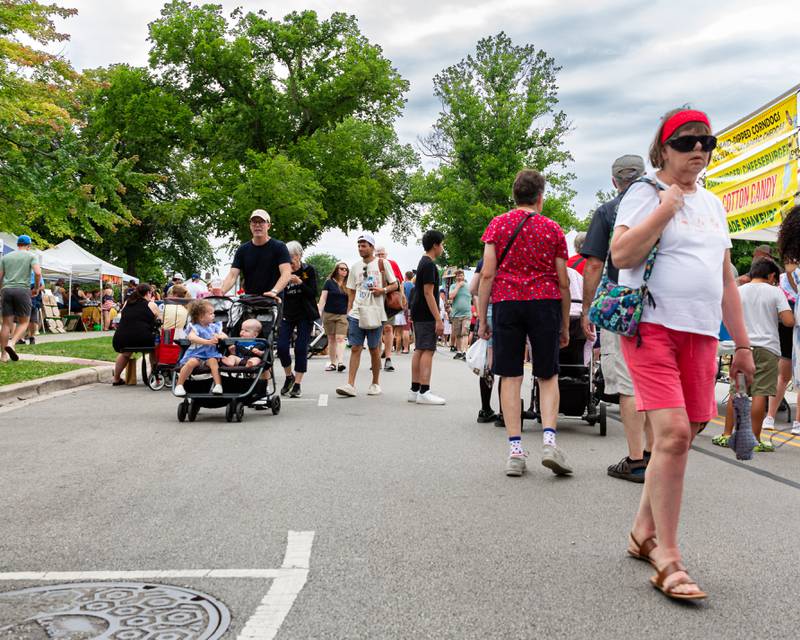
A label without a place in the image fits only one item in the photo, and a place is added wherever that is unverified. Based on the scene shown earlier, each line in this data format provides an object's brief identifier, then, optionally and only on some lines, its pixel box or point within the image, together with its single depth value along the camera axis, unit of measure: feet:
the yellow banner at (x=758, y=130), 36.94
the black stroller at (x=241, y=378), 28.66
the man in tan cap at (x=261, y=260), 30.99
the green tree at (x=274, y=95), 126.62
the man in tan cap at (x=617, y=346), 18.57
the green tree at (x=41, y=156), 61.41
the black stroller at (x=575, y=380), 26.61
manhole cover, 9.67
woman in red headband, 11.66
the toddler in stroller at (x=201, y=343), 28.76
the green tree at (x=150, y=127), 126.11
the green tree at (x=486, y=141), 144.25
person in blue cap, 47.98
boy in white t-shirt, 26.09
